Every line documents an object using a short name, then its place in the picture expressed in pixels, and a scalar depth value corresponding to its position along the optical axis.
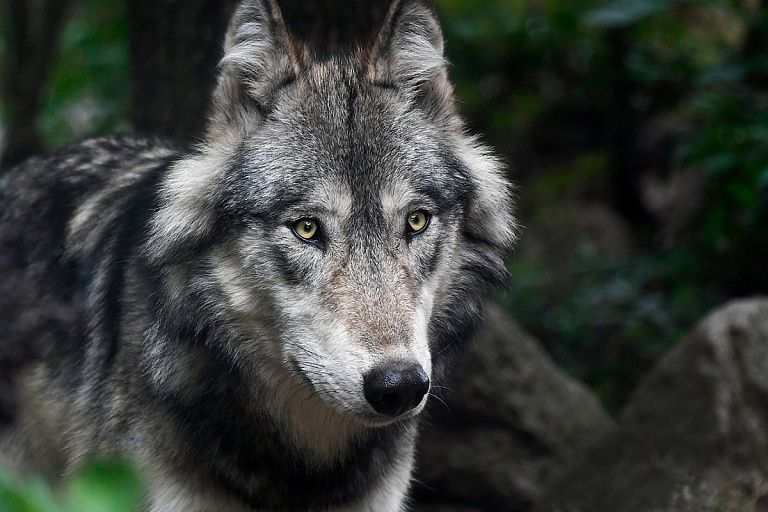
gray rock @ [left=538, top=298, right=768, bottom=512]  9.45
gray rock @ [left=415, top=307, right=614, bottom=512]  10.39
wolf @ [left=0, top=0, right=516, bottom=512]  5.83
